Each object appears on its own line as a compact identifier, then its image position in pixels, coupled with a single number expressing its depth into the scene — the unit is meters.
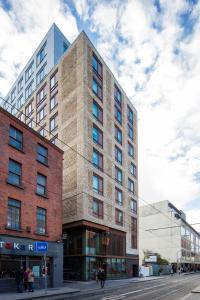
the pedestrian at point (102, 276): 18.87
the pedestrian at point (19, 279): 15.07
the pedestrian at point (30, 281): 15.37
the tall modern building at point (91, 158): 24.44
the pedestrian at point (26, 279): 15.58
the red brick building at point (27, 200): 15.83
